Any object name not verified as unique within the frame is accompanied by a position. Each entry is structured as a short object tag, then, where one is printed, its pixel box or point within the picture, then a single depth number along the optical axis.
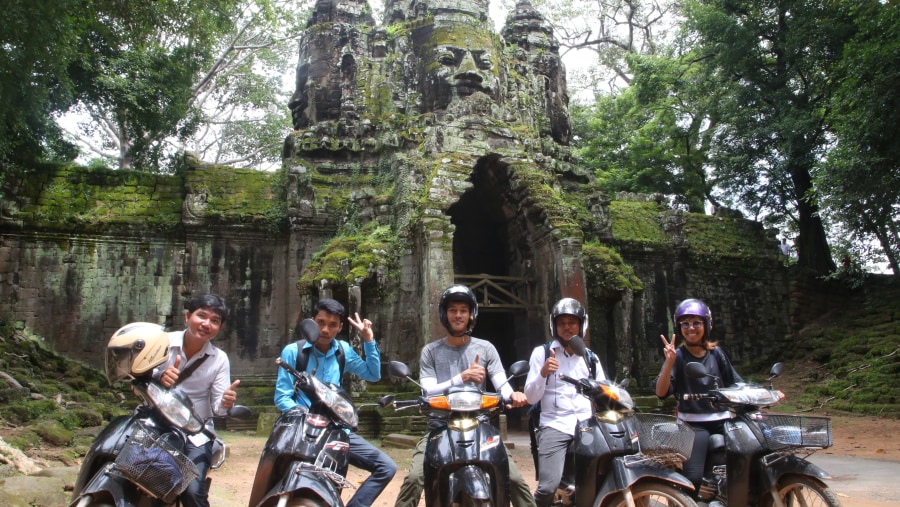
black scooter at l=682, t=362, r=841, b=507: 3.92
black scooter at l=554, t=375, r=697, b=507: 3.72
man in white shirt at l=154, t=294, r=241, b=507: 3.78
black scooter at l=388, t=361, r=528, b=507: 3.47
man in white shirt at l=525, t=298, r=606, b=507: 4.30
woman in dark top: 4.39
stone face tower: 11.91
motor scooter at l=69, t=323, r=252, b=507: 3.14
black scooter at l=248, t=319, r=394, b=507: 3.42
